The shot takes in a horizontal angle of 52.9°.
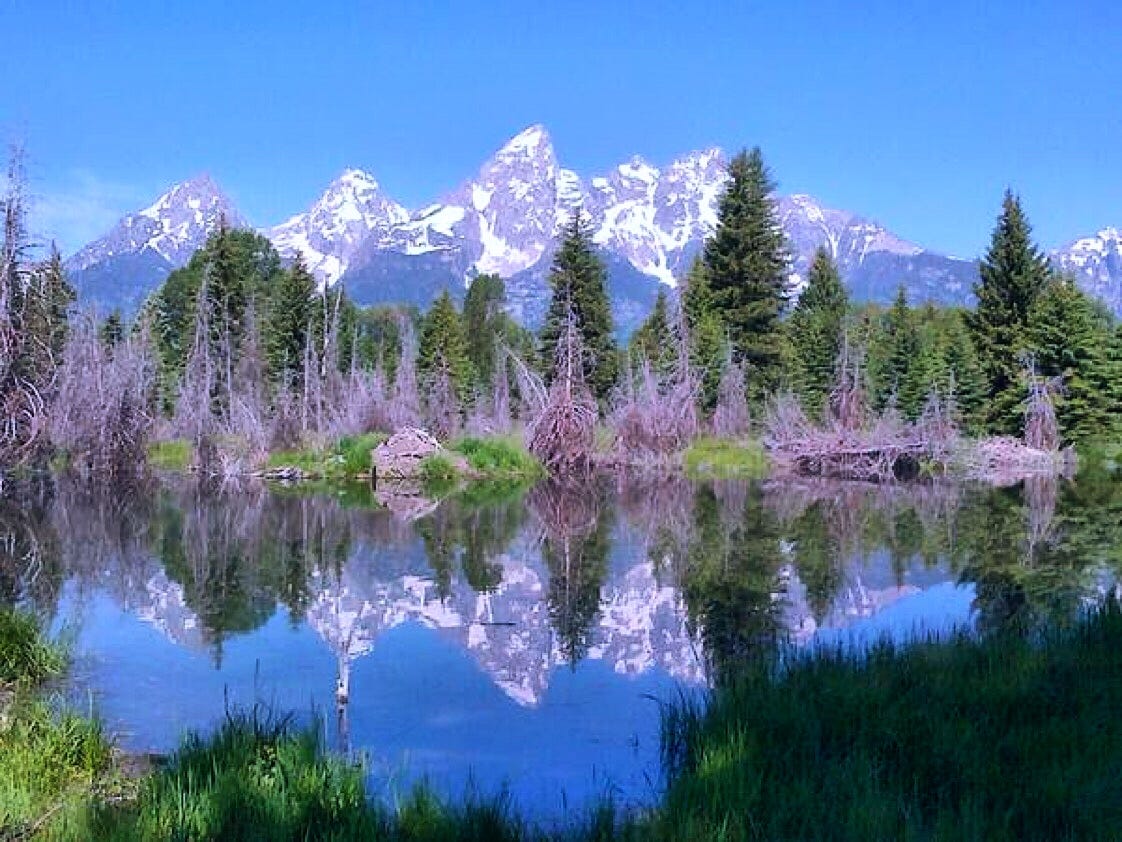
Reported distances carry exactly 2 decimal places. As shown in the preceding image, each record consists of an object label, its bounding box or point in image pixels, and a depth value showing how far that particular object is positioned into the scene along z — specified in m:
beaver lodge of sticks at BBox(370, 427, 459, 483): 29.55
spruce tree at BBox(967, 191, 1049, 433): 41.28
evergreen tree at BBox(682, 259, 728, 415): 40.34
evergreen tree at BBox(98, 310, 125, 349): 45.60
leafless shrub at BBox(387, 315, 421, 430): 34.50
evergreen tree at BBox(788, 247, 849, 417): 42.72
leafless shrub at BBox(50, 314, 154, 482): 25.92
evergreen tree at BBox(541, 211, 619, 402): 40.16
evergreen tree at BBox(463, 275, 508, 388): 59.16
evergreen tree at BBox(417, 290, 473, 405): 48.22
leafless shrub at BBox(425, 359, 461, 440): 35.19
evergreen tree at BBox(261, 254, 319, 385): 44.19
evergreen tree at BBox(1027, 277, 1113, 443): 36.56
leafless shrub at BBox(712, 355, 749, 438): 35.72
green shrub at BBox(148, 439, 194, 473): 31.80
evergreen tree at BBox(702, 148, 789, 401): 44.66
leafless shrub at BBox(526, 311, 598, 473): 28.71
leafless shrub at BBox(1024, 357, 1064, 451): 34.22
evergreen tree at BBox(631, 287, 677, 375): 38.94
